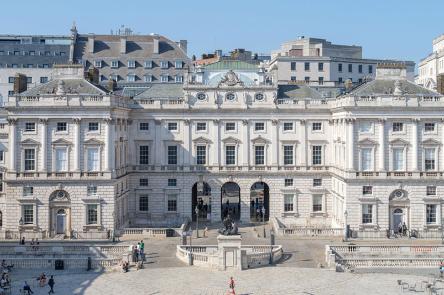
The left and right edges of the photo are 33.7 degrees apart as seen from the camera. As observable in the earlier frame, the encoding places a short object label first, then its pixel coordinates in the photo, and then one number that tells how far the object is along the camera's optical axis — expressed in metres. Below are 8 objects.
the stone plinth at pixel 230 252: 57.06
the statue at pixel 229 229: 57.38
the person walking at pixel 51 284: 50.03
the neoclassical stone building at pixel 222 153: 72.31
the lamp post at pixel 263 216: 80.78
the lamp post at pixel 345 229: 69.93
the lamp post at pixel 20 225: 71.75
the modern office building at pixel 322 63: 117.88
